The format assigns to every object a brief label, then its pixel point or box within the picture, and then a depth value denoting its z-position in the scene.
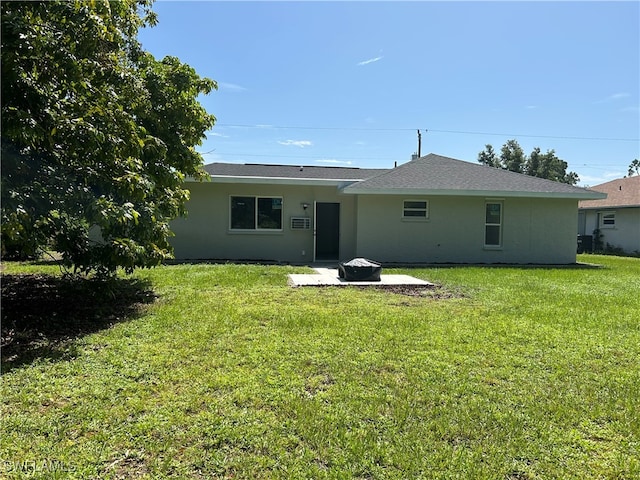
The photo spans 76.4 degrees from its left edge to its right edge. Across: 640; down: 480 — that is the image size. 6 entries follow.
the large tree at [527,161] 38.59
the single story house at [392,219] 12.46
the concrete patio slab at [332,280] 8.20
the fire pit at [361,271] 8.60
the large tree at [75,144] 3.74
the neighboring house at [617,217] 19.39
